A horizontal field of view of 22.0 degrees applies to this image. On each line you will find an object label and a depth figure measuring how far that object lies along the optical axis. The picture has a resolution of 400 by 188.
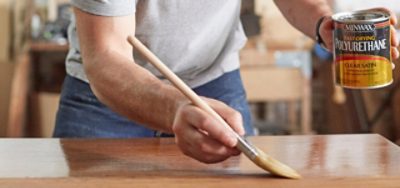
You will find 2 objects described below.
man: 1.64
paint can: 1.82
